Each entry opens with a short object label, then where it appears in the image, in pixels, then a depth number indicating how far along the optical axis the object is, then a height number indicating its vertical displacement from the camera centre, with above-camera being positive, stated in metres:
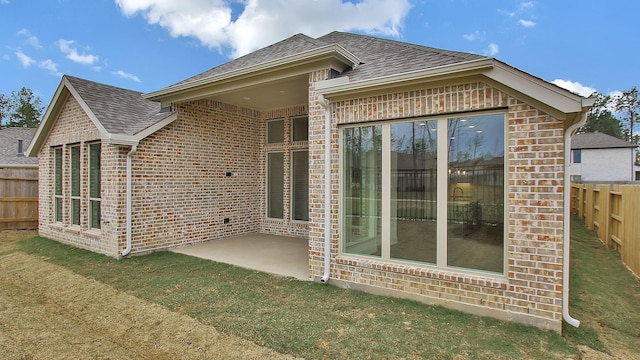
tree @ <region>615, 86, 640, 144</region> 41.64 +9.14
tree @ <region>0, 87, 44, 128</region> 34.72 +7.06
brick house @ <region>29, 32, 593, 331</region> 3.57 +0.15
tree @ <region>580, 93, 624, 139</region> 41.97 +7.71
